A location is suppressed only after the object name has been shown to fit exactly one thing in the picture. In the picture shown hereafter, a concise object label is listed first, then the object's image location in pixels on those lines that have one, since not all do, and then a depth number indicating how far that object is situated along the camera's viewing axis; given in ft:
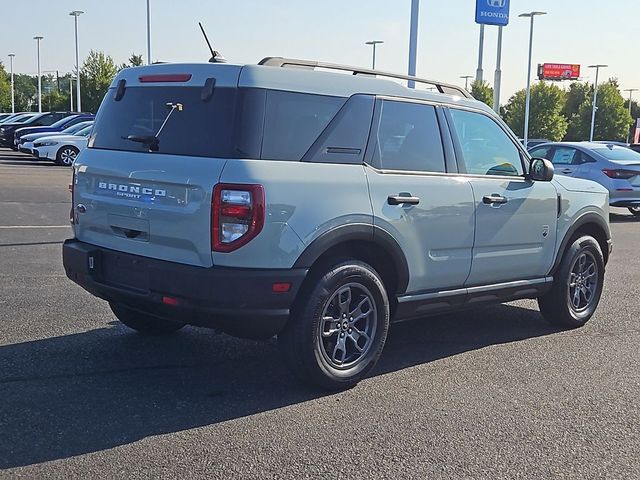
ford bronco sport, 14.57
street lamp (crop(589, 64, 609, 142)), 229.49
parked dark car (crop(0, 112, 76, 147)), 109.09
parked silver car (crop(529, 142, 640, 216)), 49.44
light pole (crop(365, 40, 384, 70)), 205.03
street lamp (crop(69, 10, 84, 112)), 177.78
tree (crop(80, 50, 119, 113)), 193.36
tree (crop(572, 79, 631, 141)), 248.32
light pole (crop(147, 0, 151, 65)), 144.66
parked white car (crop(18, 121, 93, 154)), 86.84
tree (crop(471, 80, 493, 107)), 183.87
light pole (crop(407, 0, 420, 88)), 54.39
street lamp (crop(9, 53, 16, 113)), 255.50
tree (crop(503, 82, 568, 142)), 203.72
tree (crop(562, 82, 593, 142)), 304.09
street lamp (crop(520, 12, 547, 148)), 143.61
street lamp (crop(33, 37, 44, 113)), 228.88
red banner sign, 319.47
